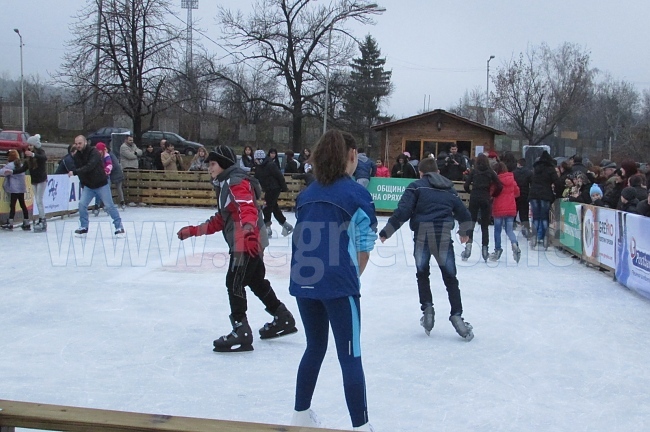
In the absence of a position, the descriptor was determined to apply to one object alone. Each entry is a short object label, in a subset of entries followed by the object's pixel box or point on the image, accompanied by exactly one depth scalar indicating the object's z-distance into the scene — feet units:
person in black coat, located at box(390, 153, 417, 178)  55.72
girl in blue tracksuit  10.20
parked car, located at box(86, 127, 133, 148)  98.48
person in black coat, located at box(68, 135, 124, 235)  34.30
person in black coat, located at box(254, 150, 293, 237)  37.88
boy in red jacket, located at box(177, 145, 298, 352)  15.72
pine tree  104.12
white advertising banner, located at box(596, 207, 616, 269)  27.96
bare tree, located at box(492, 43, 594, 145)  119.55
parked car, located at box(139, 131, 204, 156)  96.84
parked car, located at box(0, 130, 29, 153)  93.15
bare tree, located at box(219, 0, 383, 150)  98.58
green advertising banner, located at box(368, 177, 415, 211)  54.45
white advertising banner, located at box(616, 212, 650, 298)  24.21
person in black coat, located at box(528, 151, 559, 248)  36.01
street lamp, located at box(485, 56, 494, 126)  130.97
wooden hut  74.54
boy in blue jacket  17.70
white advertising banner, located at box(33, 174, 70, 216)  41.68
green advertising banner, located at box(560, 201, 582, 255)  33.32
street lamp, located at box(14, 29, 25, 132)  129.21
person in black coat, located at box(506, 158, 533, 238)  40.27
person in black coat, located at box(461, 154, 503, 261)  31.55
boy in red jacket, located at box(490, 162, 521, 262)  32.40
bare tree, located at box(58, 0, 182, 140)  82.12
